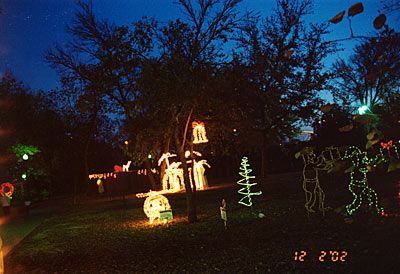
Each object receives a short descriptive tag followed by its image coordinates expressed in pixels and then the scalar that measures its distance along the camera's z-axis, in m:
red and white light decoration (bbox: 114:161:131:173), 33.40
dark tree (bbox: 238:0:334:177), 27.58
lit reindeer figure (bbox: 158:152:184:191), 26.91
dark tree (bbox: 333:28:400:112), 30.31
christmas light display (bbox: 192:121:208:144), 14.65
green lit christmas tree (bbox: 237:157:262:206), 14.28
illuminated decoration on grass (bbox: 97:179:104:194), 35.34
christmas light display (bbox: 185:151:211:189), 28.91
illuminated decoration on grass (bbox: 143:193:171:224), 14.18
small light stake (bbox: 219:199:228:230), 11.06
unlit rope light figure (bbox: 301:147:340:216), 11.38
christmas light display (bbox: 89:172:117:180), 31.36
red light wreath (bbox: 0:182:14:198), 22.16
